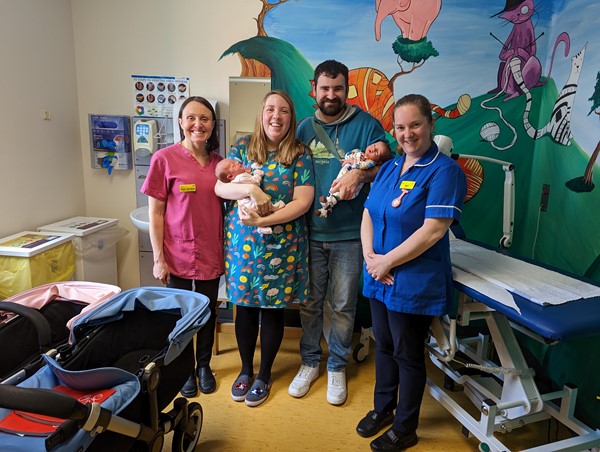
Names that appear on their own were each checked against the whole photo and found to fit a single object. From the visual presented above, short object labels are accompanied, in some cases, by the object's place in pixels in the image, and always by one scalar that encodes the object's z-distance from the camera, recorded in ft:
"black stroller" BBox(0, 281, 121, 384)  4.32
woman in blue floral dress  5.74
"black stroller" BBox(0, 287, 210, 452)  3.08
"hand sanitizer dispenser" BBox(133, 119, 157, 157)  8.85
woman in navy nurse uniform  4.72
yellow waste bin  6.82
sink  7.63
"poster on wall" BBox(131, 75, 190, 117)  8.88
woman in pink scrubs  5.97
